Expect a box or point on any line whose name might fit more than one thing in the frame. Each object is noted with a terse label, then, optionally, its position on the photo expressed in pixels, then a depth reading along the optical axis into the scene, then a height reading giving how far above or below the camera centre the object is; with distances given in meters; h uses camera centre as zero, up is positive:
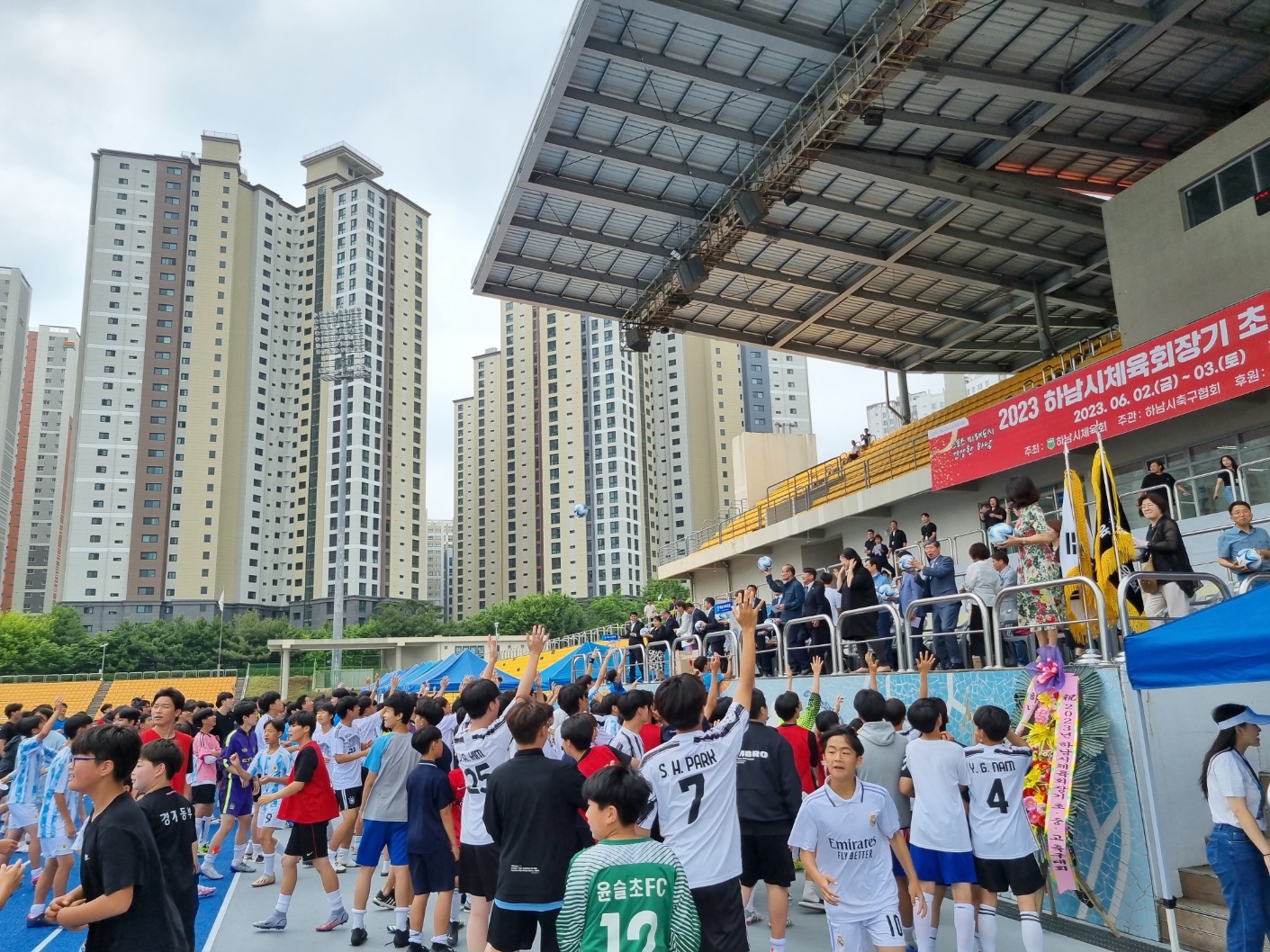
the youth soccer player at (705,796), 4.32 -0.73
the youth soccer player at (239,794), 11.23 -1.61
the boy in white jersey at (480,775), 5.79 -0.76
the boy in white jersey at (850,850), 4.85 -1.15
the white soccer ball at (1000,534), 8.37 +0.96
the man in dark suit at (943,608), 10.05 +0.34
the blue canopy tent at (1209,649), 4.68 -0.12
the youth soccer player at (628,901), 2.96 -0.84
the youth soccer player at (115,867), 3.50 -0.77
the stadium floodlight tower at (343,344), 68.75 +25.90
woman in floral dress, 7.98 +0.71
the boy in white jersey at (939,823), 5.67 -1.19
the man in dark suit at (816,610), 12.84 +0.48
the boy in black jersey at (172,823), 4.53 -0.78
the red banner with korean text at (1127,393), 13.73 +4.25
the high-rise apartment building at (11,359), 110.94 +40.74
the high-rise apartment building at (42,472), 109.97 +26.65
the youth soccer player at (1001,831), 5.57 -1.24
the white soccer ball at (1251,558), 7.53 +0.57
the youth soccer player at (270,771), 10.43 -1.25
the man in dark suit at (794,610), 13.49 +0.52
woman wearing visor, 4.93 -1.18
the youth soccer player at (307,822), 8.08 -1.43
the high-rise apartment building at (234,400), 87.00 +28.00
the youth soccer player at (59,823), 8.40 -1.39
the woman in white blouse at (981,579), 9.66 +0.62
